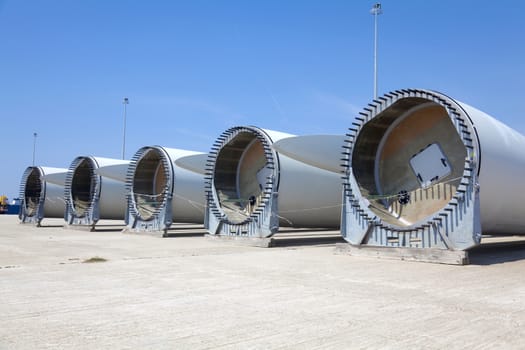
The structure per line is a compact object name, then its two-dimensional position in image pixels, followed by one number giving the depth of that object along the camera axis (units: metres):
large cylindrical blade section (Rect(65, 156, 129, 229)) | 26.03
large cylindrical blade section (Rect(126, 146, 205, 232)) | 21.59
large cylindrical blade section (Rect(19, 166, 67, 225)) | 31.00
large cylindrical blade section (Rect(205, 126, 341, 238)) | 16.94
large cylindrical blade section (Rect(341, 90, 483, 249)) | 11.38
